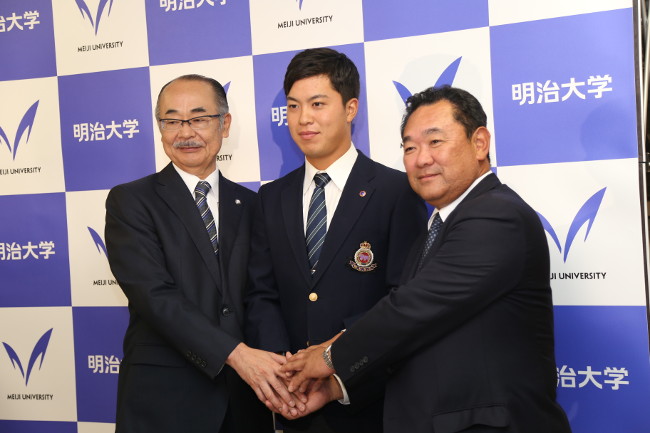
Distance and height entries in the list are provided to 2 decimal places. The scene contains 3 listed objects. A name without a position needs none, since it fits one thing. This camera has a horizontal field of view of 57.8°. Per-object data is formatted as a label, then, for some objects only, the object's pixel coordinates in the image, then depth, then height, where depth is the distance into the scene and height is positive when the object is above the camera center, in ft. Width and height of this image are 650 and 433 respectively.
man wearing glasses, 6.86 -1.00
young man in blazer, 6.95 -0.44
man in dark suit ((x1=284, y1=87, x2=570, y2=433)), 5.30 -1.34
